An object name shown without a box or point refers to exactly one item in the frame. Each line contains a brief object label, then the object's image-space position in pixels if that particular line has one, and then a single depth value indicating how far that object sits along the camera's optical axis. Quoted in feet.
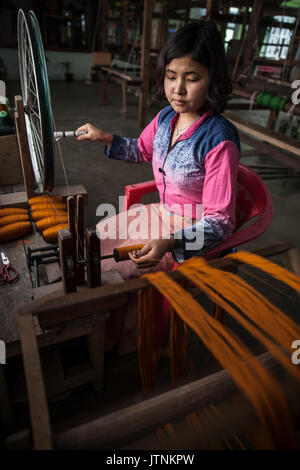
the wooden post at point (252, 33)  11.48
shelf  28.27
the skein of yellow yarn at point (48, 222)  6.13
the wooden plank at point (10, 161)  7.71
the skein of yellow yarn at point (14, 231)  5.90
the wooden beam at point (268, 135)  8.98
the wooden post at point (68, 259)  3.53
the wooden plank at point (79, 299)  2.74
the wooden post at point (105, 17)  22.89
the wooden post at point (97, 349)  4.24
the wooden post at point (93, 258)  3.65
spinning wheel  3.65
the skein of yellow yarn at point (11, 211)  6.47
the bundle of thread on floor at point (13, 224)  5.92
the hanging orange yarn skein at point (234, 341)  2.03
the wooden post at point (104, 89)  20.89
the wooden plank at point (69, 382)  4.46
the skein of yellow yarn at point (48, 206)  6.56
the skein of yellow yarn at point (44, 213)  6.35
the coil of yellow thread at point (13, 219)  6.14
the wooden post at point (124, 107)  18.58
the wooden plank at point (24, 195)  6.85
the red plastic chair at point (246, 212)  4.33
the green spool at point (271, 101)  11.89
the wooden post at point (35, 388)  1.85
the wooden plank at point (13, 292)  4.00
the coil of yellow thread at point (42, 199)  6.79
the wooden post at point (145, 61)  14.90
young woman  3.82
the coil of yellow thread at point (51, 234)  5.96
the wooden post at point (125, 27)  24.90
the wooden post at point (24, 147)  5.83
